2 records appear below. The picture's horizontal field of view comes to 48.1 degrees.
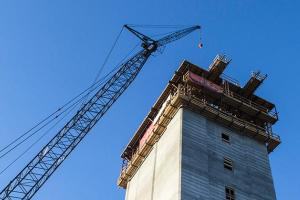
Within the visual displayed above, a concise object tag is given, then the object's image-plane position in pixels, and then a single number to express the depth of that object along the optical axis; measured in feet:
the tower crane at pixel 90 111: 149.99
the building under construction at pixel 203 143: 117.07
